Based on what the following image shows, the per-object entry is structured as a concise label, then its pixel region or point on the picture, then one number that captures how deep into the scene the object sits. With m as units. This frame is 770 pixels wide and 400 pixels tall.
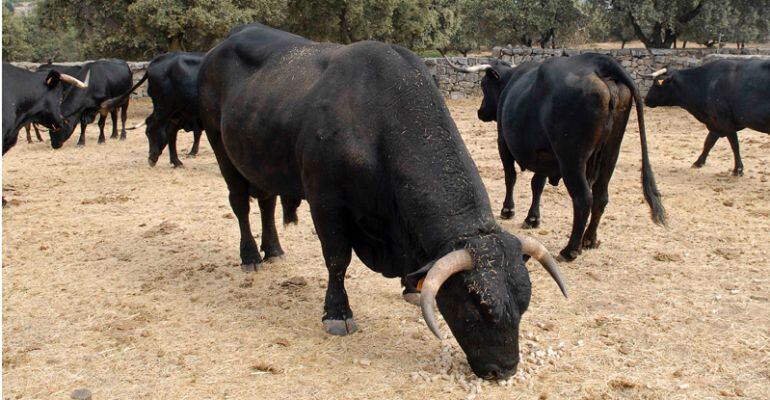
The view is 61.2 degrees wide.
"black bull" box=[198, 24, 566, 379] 3.44
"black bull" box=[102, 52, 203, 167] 10.13
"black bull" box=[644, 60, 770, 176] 9.15
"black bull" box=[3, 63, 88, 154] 8.05
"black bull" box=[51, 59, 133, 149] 12.62
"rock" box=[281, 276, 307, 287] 5.42
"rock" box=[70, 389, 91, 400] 3.61
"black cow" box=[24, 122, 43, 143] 13.09
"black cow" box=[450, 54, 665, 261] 5.53
